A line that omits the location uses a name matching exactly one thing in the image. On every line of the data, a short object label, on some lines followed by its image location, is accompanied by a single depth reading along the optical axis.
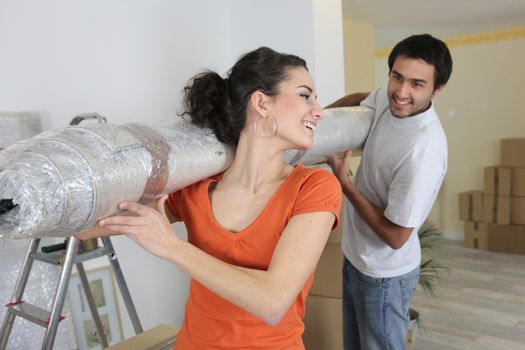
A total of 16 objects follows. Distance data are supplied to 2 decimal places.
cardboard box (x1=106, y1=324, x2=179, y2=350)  1.58
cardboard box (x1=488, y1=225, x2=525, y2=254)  4.81
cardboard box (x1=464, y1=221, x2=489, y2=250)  5.05
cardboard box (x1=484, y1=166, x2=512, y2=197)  4.86
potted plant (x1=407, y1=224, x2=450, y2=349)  2.48
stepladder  1.65
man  1.47
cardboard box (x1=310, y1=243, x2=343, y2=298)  1.96
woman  0.88
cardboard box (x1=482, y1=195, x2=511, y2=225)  4.88
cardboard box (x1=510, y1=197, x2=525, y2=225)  4.80
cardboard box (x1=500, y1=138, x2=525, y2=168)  4.78
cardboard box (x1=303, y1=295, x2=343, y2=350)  1.98
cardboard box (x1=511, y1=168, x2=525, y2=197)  4.77
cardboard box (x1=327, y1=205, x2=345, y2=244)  1.94
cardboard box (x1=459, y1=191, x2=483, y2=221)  5.08
